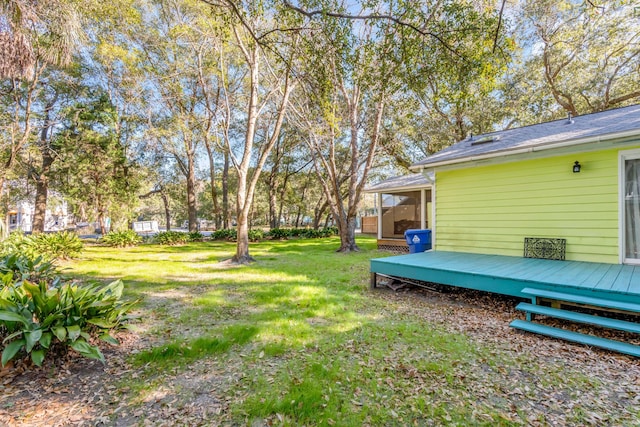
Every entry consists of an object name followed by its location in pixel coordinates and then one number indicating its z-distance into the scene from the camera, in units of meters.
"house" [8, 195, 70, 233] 25.00
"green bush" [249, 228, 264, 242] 15.55
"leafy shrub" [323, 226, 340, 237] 18.93
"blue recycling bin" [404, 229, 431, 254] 8.26
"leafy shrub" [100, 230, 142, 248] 12.48
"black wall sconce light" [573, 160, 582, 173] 5.02
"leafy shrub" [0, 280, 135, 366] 2.42
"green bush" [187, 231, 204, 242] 15.16
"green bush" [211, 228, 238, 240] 16.00
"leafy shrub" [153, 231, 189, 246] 13.97
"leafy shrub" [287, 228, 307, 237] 17.38
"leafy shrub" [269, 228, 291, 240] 16.70
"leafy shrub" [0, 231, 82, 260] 6.38
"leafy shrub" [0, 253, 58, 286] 4.18
